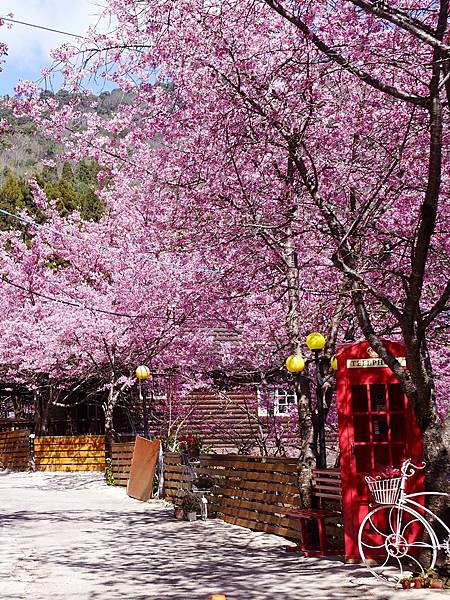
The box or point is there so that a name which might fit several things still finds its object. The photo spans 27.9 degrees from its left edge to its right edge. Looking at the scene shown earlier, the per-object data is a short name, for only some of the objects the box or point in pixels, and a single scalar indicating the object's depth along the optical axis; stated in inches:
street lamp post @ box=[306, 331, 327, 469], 486.9
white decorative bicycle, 349.7
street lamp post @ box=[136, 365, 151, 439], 773.9
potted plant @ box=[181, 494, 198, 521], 629.9
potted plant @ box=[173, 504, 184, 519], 644.1
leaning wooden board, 791.1
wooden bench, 439.5
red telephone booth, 406.3
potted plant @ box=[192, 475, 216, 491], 658.2
